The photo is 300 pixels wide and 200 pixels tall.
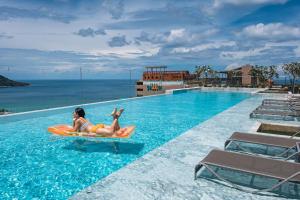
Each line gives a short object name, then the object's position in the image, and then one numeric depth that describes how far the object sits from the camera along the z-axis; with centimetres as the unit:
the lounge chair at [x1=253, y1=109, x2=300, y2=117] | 945
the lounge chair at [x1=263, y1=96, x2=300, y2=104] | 1267
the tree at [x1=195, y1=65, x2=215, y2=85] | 4877
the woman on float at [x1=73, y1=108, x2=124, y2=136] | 621
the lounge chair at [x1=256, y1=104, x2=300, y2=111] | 1065
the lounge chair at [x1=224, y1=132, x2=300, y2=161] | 503
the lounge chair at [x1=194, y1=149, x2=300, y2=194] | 346
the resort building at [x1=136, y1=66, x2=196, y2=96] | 5057
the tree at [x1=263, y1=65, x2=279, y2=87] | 4091
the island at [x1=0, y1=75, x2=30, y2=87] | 16315
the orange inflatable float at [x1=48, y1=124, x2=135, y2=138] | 621
